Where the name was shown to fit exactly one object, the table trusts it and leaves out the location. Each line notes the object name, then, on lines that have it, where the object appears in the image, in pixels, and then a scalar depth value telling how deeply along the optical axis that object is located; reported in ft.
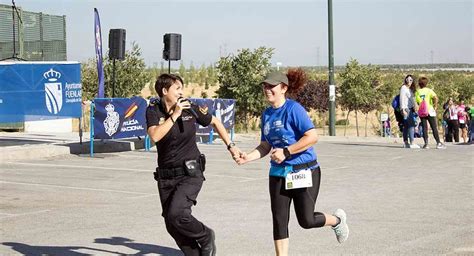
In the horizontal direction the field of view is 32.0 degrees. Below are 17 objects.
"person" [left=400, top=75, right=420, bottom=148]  64.76
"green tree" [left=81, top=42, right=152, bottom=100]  113.29
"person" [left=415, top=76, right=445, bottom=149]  64.44
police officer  23.02
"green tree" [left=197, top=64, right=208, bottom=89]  239.09
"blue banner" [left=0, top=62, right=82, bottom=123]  58.39
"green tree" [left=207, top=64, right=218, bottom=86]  233.04
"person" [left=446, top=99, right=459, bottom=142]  89.71
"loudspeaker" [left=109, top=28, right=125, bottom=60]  74.43
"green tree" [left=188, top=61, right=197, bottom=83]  246.88
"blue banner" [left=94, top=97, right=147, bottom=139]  60.18
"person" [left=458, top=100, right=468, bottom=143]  92.73
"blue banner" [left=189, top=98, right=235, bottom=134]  71.97
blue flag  70.33
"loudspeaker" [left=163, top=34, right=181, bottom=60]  73.87
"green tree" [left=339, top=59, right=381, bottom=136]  131.27
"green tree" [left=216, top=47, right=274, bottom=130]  114.62
